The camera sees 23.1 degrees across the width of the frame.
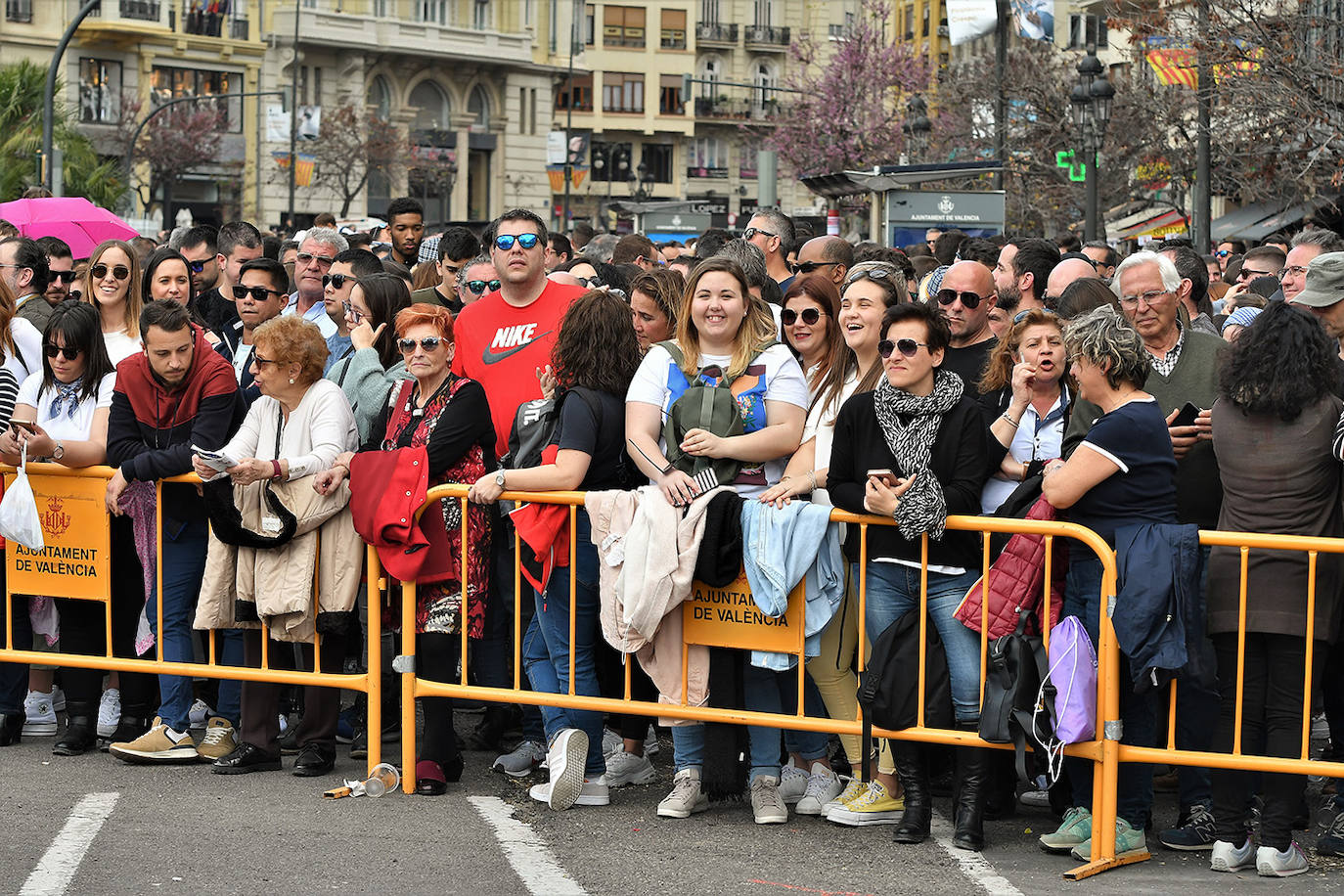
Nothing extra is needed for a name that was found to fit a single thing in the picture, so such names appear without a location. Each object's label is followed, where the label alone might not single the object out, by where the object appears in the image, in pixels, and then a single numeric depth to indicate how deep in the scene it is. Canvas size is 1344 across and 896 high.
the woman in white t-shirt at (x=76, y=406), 14.13
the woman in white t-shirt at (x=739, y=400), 12.19
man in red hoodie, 13.61
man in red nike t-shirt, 13.99
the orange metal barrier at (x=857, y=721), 11.12
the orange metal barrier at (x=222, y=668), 12.97
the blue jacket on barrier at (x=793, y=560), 11.73
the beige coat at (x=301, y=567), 13.10
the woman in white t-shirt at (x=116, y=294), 15.02
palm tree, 60.53
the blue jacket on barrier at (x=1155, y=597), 10.94
